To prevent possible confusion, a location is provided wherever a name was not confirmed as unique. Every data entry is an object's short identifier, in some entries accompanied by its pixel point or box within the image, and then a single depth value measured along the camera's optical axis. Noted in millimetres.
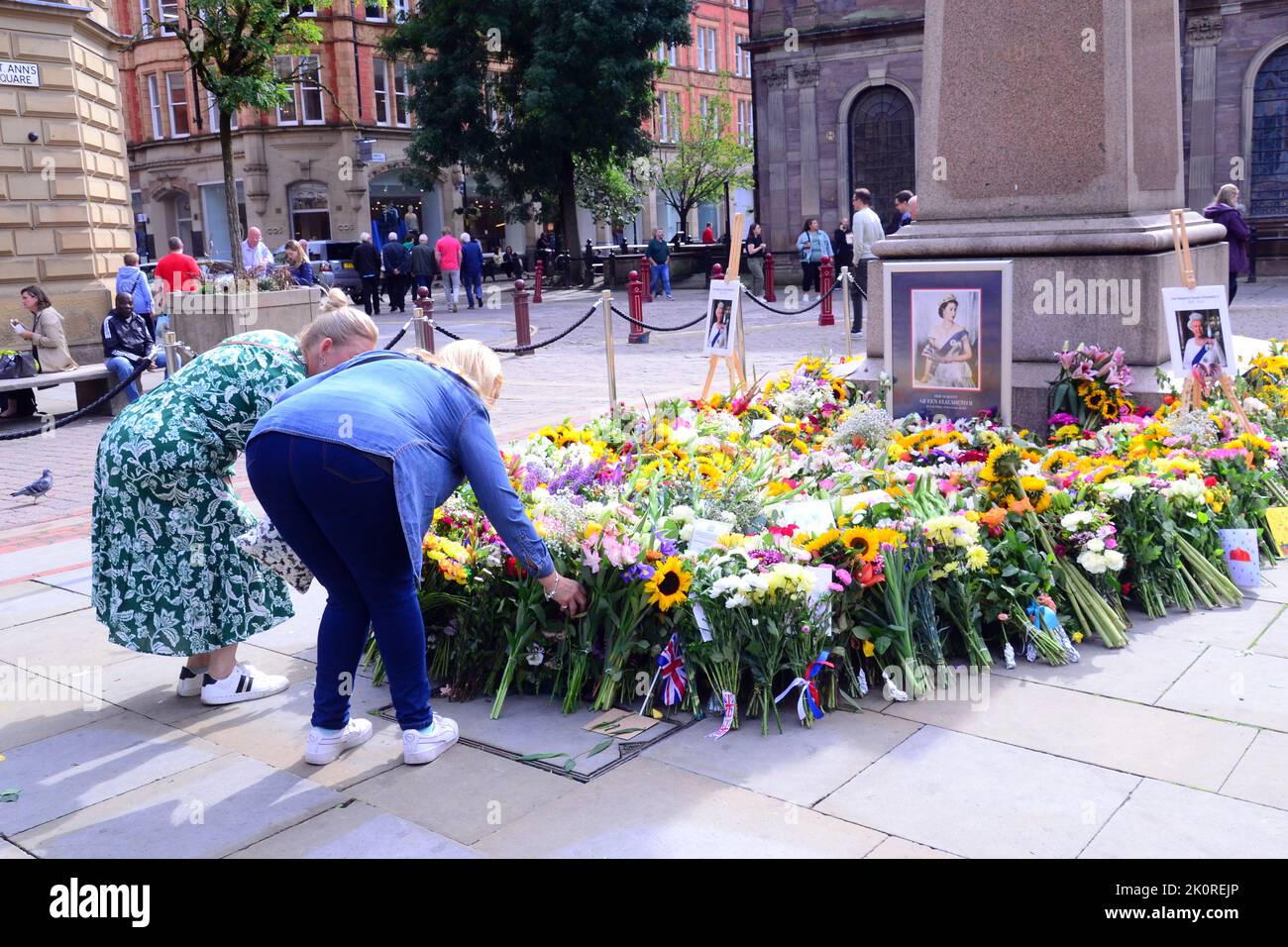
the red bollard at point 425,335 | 13936
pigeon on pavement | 8742
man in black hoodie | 12641
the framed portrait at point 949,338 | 7125
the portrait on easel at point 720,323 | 9047
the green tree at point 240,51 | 24422
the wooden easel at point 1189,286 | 6516
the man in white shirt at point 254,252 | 18984
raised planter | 14992
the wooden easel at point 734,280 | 8833
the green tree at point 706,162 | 50219
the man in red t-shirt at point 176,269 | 17359
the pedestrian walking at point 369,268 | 26141
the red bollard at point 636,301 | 18609
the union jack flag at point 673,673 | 4457
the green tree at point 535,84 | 31297
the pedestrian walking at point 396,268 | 26953
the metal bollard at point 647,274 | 29425
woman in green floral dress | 4457
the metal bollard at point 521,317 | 17891
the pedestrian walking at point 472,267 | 27641
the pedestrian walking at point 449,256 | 26438
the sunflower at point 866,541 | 4578
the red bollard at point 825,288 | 20078
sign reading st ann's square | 16219
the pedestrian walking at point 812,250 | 22766
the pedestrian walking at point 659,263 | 29250
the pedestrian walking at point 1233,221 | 14383
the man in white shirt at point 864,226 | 17406
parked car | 32656
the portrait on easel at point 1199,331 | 6641
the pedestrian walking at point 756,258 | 30192
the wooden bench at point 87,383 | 12367
